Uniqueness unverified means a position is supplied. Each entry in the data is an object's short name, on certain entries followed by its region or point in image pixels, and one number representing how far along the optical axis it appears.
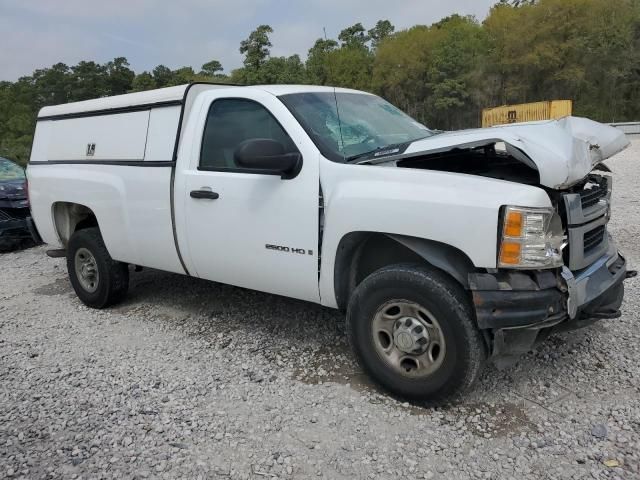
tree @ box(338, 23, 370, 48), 75.55
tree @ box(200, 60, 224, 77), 85.96
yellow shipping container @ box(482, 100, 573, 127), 29.30
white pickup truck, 2.95
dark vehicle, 9.22
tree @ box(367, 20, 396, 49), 80.88
